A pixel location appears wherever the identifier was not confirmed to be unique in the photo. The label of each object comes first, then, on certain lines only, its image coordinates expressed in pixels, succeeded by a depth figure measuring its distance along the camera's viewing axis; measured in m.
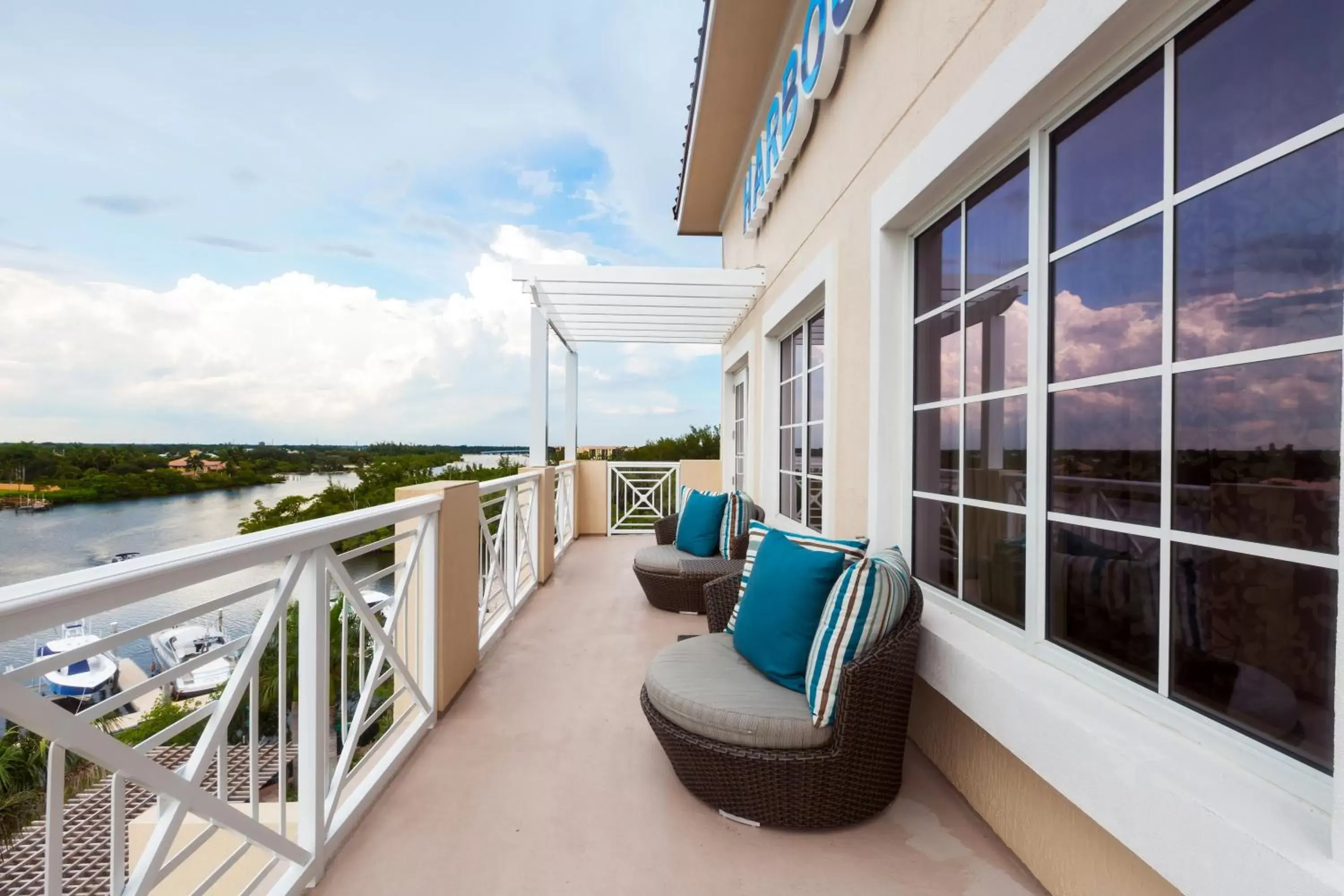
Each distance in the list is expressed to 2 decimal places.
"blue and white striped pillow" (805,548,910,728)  1.87
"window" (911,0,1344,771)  1.08
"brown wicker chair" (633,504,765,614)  4.32
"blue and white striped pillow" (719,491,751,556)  4.45
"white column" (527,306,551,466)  5.85
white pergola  5.21
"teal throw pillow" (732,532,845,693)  2.09
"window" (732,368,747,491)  6.75
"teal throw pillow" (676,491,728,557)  4.55
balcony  1.23
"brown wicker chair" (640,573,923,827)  1.84
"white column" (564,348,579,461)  8.63
